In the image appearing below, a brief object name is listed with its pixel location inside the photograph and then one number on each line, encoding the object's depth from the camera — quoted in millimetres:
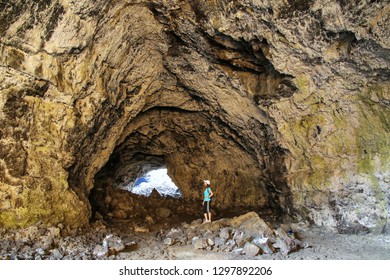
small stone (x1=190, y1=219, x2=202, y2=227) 7647
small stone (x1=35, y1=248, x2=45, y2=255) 5060
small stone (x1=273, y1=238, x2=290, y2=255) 5570
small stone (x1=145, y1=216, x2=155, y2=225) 9303
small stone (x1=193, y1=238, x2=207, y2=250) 5887
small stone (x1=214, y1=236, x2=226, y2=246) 5984
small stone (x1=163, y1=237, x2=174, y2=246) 6282
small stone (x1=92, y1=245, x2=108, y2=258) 5213
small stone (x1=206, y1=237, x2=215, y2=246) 5969
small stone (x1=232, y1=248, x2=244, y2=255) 5543
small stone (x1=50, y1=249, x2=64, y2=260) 4976
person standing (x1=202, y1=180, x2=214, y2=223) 7949
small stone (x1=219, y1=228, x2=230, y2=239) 6230
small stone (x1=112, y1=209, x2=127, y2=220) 10070
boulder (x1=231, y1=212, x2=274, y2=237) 6148
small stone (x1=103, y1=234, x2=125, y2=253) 5512
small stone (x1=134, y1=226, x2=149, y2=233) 7820
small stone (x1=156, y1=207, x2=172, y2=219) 10535
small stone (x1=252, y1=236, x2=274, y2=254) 5543
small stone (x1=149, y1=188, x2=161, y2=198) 11920
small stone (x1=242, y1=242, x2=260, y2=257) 5394
